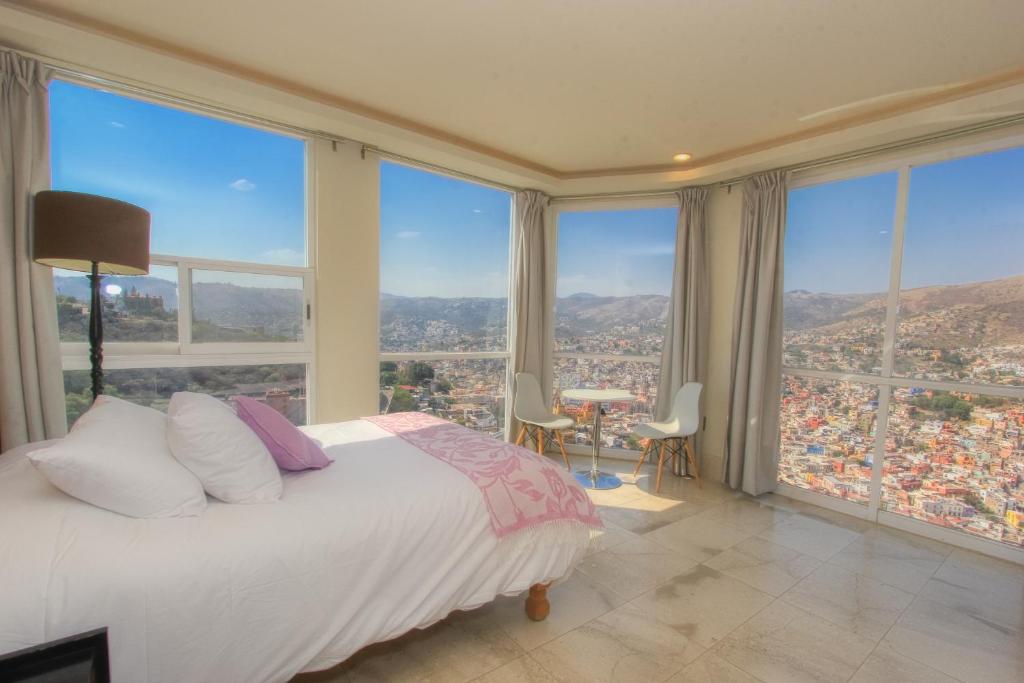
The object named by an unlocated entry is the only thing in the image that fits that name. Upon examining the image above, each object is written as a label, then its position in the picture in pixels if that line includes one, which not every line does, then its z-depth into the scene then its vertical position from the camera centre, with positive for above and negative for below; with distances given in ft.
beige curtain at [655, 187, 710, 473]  12.91 +0.55
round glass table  11.96 -3.28
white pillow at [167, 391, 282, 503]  4.93 -1.73
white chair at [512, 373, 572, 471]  13.04 -3.08
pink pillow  6.00 -1.85
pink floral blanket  5.84 -2.39
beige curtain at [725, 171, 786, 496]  11.39 -0.62
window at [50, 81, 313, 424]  8.16 +0.93
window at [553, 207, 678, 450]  14.11 +0.19
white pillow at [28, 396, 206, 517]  4.18 -1.69
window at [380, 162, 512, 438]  12.16 +0.34
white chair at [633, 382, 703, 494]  11.87 -3.12
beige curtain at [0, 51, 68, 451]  7.02 +0.32
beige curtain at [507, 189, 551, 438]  13.98 +0.94
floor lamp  6.35 +0.97
